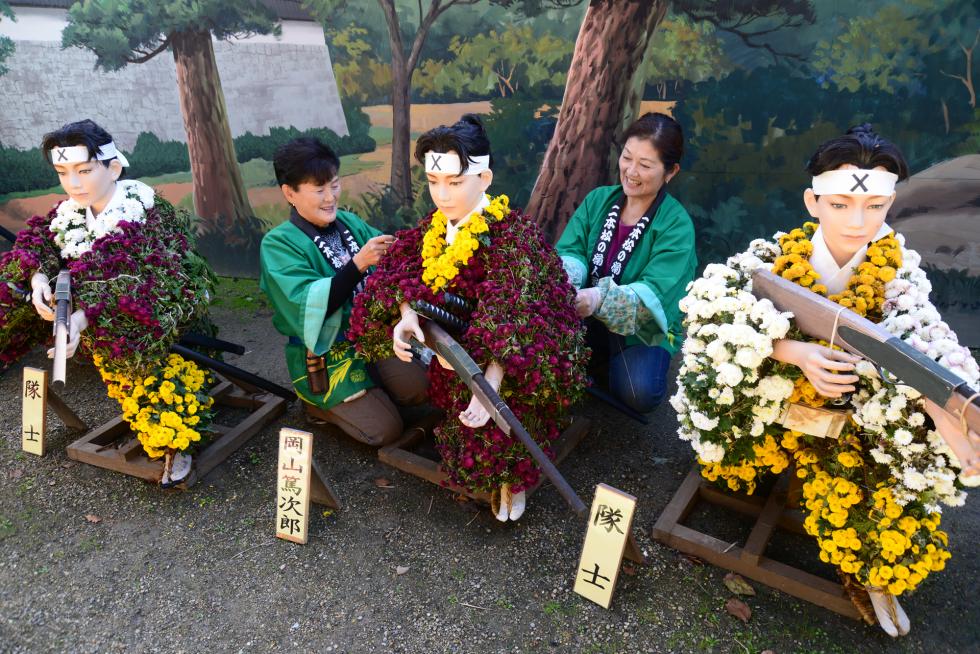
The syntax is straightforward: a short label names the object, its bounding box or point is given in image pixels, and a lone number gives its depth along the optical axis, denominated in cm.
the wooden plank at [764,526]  246
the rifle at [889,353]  168
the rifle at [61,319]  253
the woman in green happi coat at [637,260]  294
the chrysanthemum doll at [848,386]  200
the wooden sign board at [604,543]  216
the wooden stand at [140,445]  321
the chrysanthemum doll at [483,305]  240
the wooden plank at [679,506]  267
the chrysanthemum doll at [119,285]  286
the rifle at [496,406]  216
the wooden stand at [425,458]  302
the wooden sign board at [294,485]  264
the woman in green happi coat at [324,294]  303
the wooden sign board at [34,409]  325
